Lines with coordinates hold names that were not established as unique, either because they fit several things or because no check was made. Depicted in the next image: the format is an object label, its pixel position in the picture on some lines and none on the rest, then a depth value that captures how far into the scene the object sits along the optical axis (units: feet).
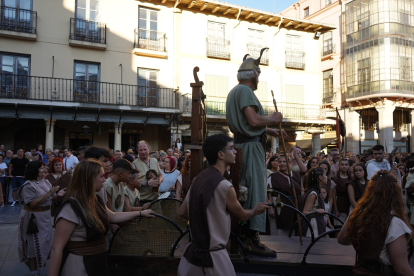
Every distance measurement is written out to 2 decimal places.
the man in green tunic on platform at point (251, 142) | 10.71
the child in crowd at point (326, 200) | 17.19
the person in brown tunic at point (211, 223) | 7.78
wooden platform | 10.29
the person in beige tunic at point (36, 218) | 15.26
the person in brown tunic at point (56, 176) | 18.19
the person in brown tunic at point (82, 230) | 7.88
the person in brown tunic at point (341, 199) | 19.04
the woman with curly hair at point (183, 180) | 18.51
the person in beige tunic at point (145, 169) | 18.40
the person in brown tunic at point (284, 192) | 16.94
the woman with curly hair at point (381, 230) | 8.00
